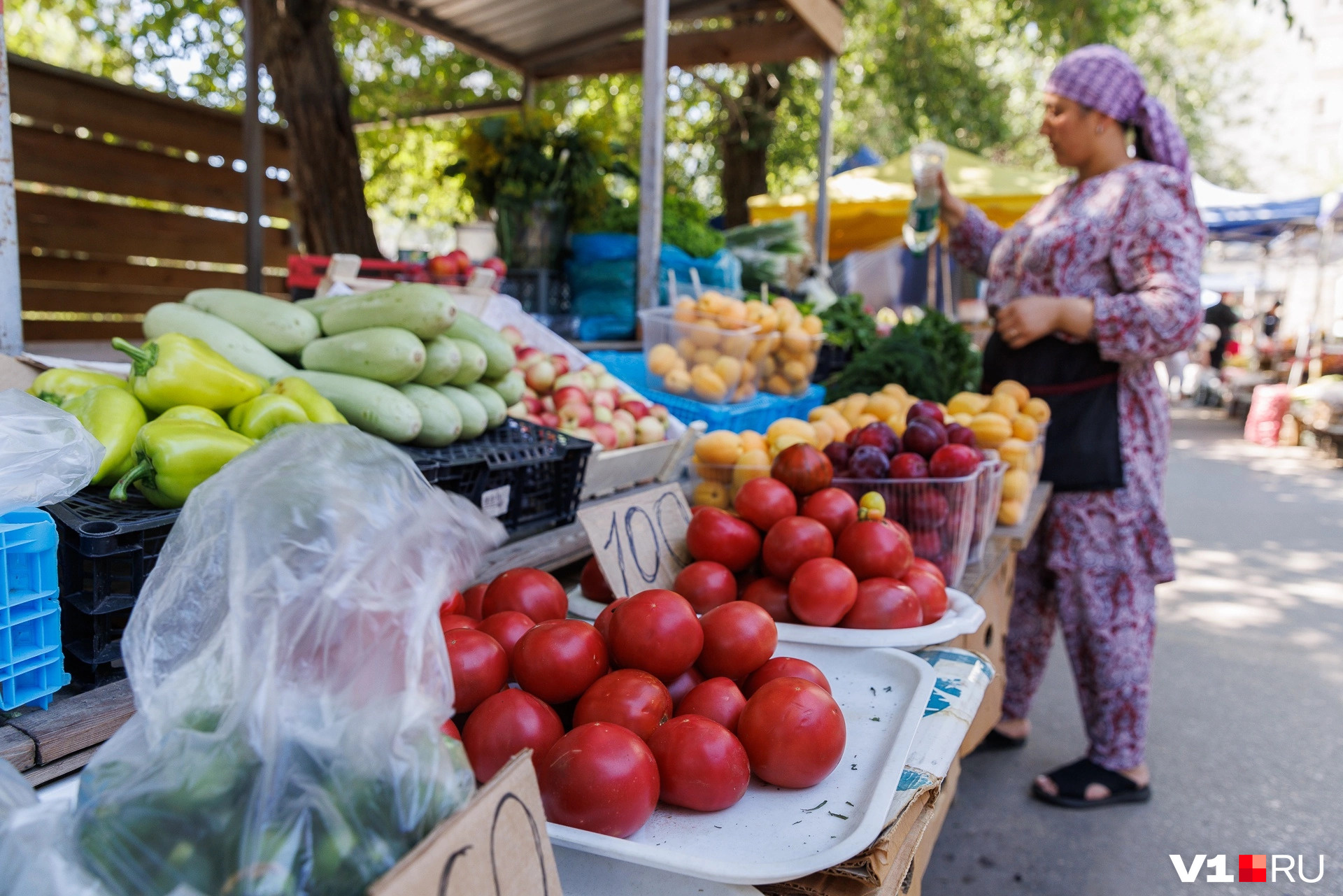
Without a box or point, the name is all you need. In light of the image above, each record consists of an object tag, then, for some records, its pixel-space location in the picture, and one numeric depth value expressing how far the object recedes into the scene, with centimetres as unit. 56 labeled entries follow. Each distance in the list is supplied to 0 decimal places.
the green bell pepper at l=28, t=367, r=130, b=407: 140
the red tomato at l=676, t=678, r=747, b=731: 111
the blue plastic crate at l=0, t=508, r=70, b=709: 92
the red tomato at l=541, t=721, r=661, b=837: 93
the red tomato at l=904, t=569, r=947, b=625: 156
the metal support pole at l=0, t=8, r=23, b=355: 147
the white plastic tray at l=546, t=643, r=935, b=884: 88
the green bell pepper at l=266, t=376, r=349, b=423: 155
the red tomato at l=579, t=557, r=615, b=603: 161
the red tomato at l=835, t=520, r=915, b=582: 155
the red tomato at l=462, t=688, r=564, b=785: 101
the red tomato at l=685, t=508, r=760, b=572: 162
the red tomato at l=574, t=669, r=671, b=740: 106
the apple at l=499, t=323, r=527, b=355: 278
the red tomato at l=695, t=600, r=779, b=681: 121
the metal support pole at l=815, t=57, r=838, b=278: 530
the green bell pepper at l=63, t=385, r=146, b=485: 127
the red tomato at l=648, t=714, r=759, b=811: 99
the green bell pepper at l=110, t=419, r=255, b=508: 119
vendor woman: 271
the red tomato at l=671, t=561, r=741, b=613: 150
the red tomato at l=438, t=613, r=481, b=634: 122
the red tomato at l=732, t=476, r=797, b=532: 168
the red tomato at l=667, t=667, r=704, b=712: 122
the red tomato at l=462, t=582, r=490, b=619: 144
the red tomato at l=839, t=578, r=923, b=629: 147
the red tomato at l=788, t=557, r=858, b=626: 146
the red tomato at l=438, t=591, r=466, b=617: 133
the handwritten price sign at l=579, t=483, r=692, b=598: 150
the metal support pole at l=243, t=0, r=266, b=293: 452
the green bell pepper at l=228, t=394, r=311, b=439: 144
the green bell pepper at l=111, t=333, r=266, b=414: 141
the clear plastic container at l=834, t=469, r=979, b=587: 190
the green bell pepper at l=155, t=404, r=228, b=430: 133
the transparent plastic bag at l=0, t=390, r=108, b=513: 96
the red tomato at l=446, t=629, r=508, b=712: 108
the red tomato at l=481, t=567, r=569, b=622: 136
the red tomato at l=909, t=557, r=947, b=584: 167
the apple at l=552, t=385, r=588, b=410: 243
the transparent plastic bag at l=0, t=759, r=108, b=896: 60
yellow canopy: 755
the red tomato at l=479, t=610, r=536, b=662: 122
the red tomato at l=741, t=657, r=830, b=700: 118
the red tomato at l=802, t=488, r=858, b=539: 167
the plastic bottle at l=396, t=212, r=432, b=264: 347
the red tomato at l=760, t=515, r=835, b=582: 157
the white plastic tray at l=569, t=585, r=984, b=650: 143
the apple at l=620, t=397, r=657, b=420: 257
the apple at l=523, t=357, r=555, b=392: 258
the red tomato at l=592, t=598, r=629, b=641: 124
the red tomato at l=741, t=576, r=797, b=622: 155
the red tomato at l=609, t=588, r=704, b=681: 116
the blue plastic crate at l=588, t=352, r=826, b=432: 296
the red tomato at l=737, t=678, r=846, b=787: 103
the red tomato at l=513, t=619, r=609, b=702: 111
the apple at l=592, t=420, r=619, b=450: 230
